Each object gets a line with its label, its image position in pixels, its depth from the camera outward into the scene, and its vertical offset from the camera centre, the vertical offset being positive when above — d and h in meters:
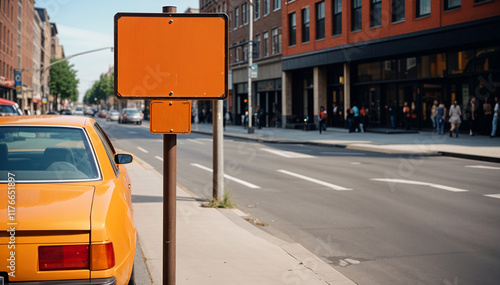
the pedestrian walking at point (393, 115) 32.53 +0.21
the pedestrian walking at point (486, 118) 25.58 +0.03
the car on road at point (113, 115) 74.44 +0.68
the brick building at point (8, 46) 53.81 +8.03
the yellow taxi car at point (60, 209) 3.18 -0.55
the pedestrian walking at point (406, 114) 30.78 +0.28
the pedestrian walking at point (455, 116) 25.25 +0.10
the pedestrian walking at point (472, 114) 26.03 +0.22
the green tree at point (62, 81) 114.00 +8.21
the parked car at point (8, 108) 21.61 +0.50
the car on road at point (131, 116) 59.03 +0.43
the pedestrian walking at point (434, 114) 28.60 +0.25
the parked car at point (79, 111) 92.22 +1.58
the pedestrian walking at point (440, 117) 26.98 +0.09
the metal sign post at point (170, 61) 3.49 +0.38
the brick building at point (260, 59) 44.09 +5.26
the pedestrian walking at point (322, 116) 34.62 +0.21
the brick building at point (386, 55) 25.70 +3.60
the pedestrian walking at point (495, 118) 24.36 +0.03
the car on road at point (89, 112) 107.46 +1.59
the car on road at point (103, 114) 98.62 +1.12
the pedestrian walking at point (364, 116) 33.44 +0.19
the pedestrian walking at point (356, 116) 33.16 +0.19
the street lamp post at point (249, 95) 34.50 +1.56
